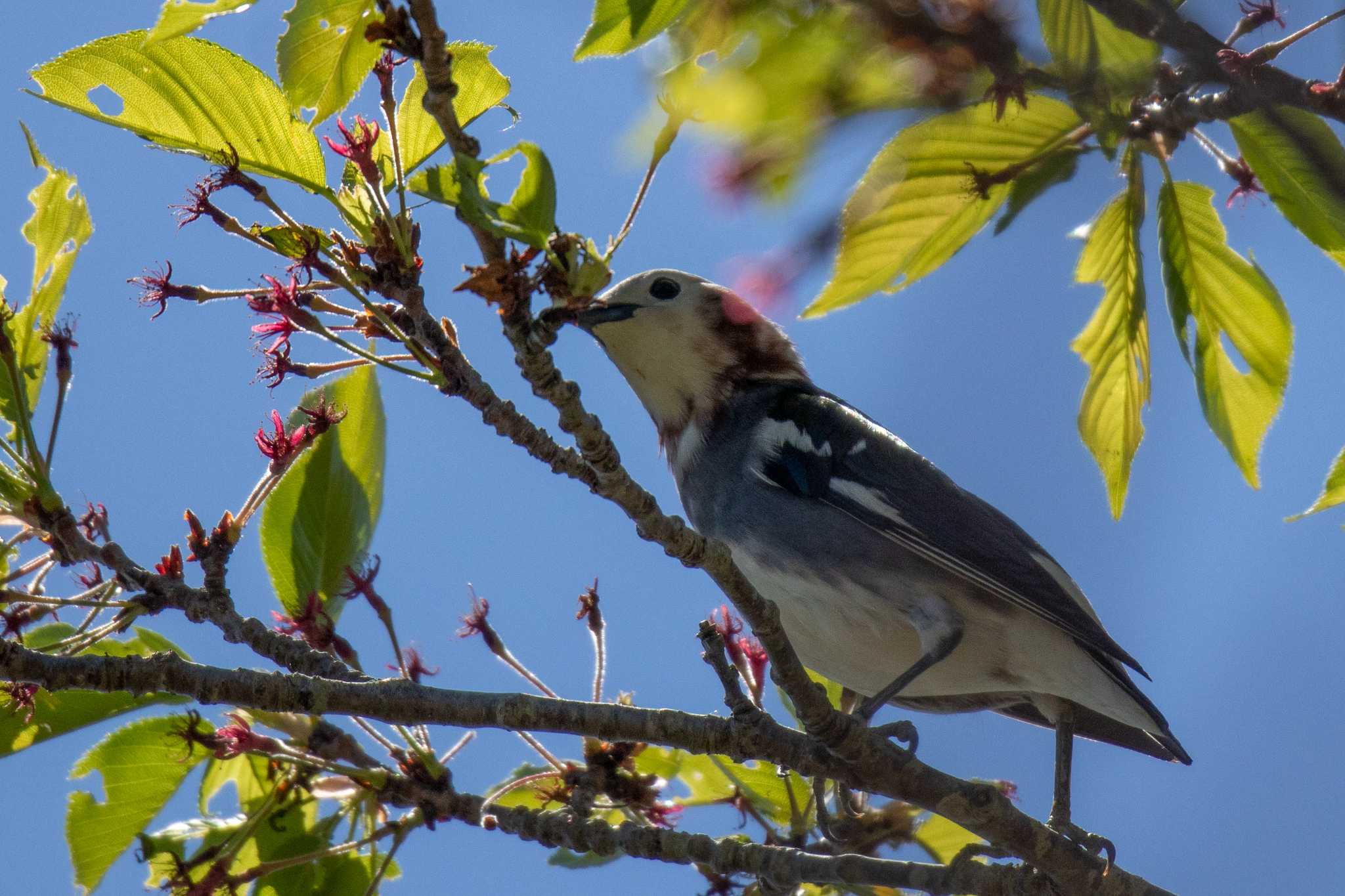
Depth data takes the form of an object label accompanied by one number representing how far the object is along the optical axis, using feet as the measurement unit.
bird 30.71
